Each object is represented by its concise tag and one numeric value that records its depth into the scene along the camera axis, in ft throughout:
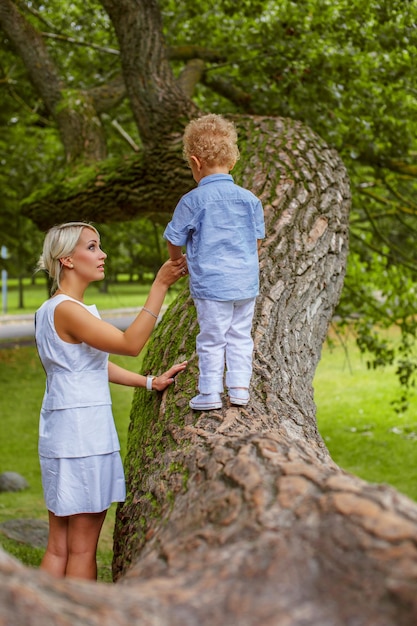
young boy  9.75
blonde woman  9.44
